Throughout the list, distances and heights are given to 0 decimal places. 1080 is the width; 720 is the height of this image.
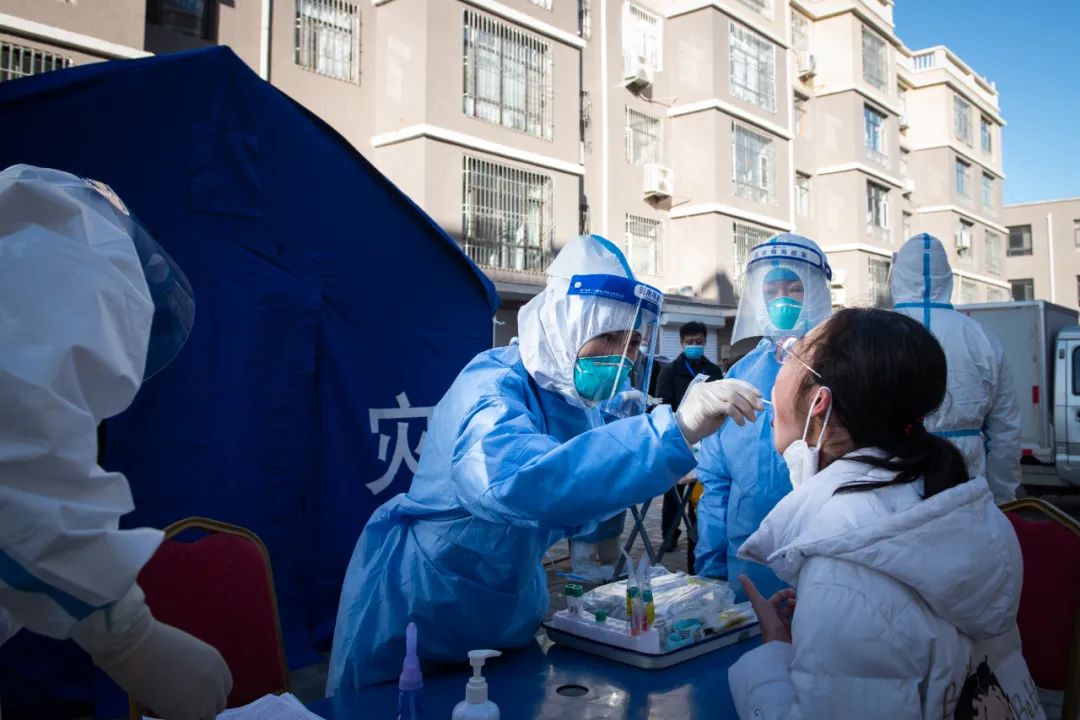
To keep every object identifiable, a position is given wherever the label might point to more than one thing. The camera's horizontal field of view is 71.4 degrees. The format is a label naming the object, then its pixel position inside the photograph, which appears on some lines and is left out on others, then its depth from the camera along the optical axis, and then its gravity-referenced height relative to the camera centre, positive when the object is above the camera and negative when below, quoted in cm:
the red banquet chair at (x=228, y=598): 201 -59
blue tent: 337 +41
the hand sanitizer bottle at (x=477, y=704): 147 -64
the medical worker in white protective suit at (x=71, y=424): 90 -5
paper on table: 158 -70
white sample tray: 187 -68
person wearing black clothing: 665 +12
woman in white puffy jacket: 122 -30
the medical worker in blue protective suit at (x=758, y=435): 271 -19
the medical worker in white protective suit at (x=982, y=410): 379 -13
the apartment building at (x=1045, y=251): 3269 +606
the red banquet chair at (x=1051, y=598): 207 -60
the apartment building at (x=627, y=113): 1166 +558
